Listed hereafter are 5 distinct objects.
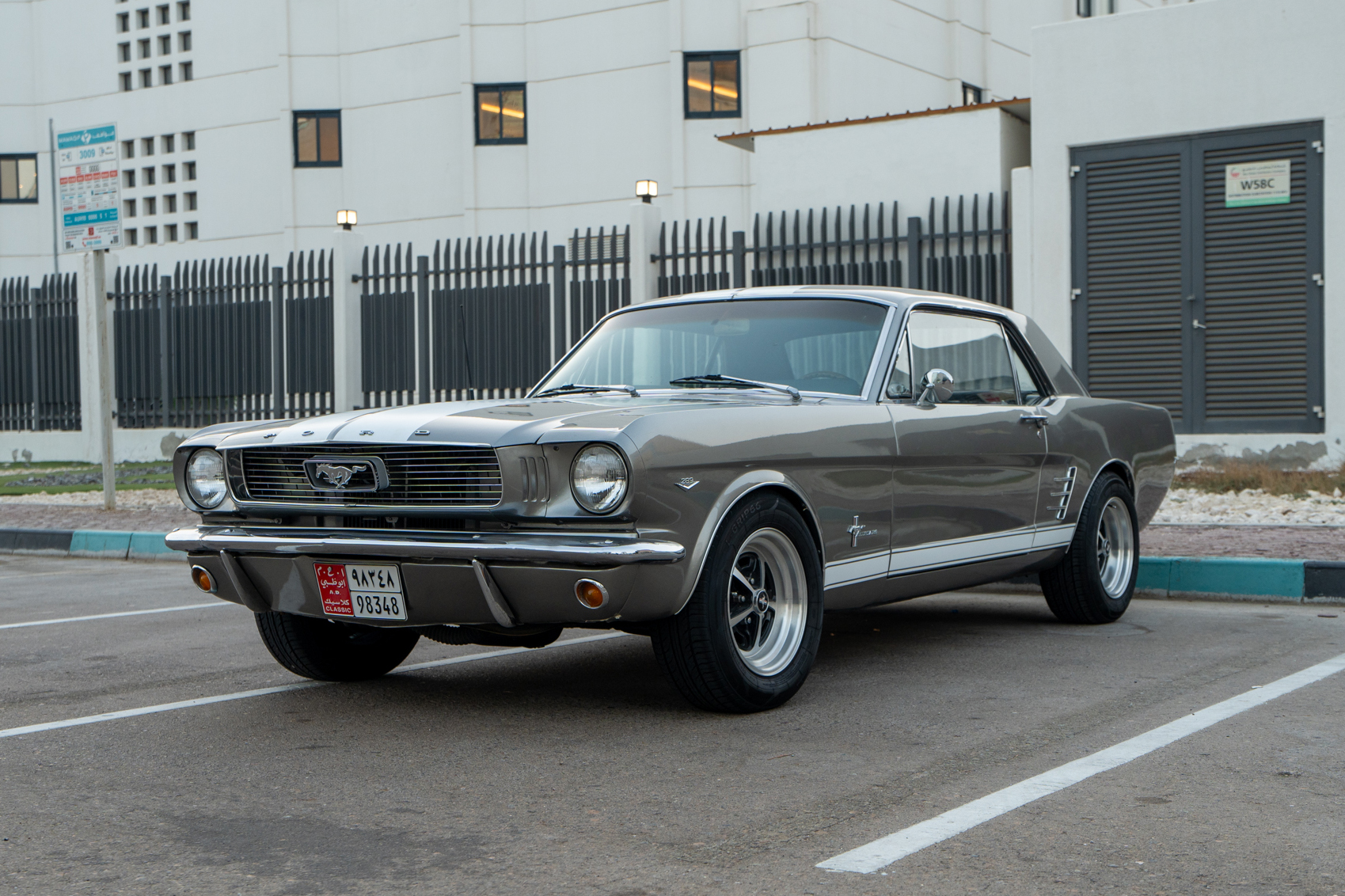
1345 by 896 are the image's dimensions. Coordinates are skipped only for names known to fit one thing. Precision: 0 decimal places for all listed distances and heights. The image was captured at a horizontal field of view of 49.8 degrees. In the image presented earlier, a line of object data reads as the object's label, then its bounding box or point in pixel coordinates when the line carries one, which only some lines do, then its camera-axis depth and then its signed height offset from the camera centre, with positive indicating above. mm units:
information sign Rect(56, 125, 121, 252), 12594 +1581
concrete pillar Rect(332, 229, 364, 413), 16812 +439
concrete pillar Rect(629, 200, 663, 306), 15023 +1143
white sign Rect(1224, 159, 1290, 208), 13188 +1567
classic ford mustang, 4344 -439
